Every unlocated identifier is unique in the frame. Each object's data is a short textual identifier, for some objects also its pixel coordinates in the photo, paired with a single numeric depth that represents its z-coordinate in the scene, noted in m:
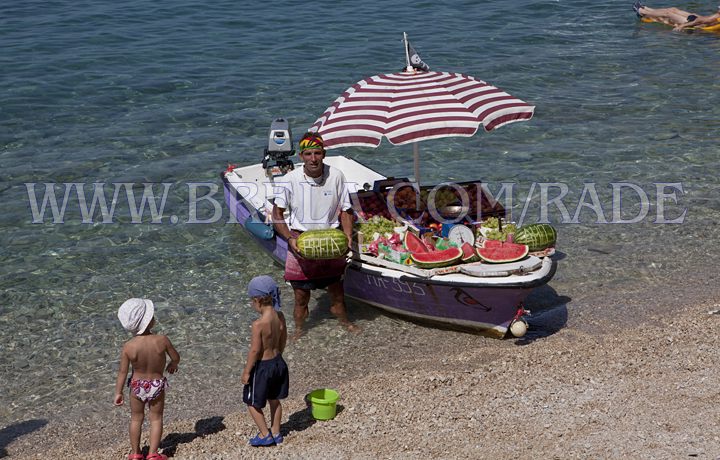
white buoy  10.10
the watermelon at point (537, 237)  10.41
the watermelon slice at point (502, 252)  10.14
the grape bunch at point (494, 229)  10.79
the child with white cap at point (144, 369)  7.61
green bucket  8.56
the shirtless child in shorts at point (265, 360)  7.83
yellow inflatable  26.03
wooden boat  9.97
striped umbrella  10.56
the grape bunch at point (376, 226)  11.05
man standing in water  10.18
